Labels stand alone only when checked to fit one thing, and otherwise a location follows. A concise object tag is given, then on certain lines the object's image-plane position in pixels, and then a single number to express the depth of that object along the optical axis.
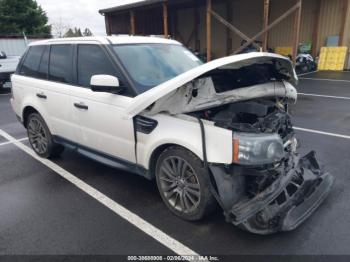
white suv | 2.61
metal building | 15.48
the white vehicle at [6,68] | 11.67
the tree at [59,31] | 45.78
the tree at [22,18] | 27.97
